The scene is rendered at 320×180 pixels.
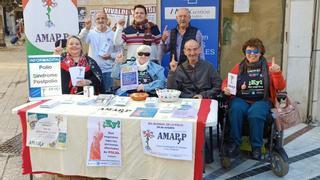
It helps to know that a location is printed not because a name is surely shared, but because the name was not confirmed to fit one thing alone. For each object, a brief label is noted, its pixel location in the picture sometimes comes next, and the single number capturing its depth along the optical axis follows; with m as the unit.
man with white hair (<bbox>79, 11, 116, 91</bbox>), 5.00
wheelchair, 3.74
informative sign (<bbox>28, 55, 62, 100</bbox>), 3.67
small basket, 3.58
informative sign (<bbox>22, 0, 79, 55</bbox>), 4.71
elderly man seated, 4.06
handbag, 3.73
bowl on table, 3.48
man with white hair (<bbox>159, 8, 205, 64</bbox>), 4.62
